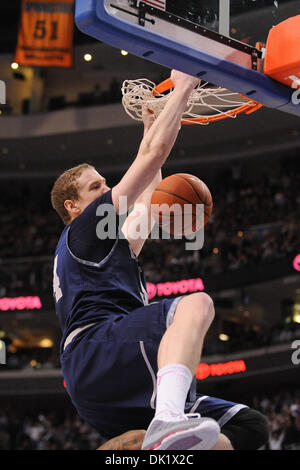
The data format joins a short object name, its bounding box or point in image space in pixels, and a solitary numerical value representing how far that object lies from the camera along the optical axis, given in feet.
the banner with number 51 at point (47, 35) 59.21
